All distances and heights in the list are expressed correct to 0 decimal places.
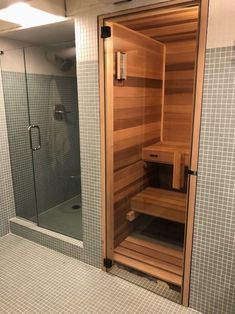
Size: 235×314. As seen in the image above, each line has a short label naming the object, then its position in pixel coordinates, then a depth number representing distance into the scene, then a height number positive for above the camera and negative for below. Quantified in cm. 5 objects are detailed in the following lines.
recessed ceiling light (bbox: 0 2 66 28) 173 +63
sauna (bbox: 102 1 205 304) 203 -35
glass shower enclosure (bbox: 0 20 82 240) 264 -36
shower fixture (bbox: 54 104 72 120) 282 -13
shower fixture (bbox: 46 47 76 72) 240 +43
